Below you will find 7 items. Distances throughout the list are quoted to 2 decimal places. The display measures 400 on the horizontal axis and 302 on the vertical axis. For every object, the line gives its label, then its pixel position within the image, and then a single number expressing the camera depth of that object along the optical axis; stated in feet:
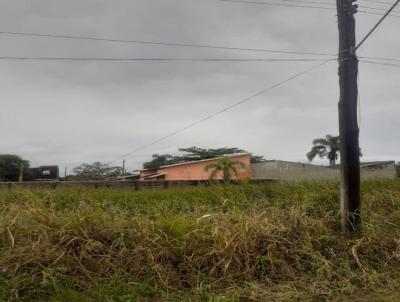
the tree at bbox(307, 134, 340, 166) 166.81
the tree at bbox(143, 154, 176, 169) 175.83
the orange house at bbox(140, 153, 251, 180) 109.19
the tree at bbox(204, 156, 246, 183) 84.86
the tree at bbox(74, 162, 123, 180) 178.51
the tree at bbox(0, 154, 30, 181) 146.00
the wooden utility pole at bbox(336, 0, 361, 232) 22.81
